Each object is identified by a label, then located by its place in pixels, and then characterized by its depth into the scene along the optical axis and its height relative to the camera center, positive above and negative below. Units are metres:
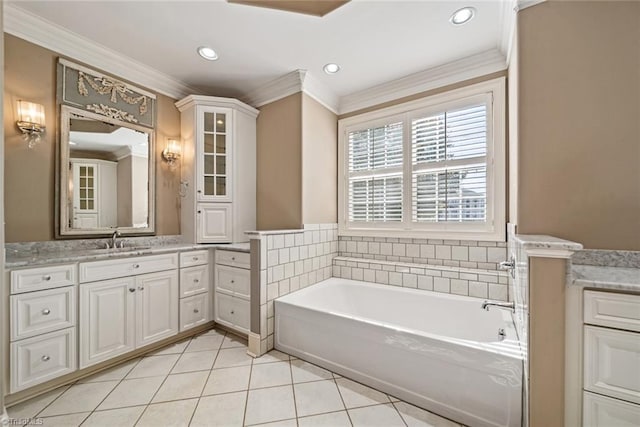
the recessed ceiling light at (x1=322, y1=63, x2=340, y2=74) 2.30 +1.42
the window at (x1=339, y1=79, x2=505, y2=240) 2.12 +0.46
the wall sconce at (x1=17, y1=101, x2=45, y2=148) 1.74 +0.67
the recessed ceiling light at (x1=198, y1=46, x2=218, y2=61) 2.09 +1.44
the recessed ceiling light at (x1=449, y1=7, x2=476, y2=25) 1.66 +1.41
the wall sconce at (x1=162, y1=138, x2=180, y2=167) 2.60 +0.66
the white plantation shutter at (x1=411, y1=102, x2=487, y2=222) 2.17 +0.46
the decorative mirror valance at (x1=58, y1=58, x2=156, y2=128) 1.98 +1.07
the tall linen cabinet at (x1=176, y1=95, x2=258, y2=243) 2.59 +0.48
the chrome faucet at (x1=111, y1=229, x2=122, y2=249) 2.18 -0.24
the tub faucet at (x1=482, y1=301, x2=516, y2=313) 1.58 -0.63
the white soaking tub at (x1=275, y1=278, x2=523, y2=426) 1.27 -0.91
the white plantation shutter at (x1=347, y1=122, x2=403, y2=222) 2.62 +0.45
